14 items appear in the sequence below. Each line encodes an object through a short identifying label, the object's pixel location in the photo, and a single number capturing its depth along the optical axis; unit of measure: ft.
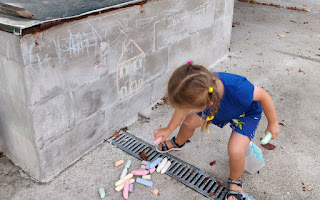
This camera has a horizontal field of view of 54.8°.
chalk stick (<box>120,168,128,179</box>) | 8.27
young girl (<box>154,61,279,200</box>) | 6.44
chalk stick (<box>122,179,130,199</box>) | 7.65
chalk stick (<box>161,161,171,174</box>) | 8.53
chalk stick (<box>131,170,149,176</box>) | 8.34
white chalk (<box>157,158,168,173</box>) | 8.59
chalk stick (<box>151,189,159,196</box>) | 7.80
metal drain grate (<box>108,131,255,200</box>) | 8.02
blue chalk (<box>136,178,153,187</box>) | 8.05
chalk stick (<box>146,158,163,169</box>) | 8.60
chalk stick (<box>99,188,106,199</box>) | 7.65
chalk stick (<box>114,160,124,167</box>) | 8.69
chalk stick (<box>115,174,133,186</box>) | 8.03
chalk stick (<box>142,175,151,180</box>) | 8.23
